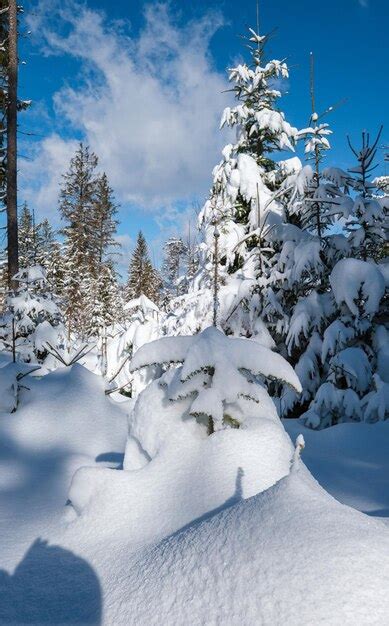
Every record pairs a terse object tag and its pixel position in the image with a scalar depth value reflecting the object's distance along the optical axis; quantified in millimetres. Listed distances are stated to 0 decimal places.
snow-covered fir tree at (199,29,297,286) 7520
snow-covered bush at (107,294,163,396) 8836
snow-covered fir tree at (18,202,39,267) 21120
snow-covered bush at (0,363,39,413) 5062
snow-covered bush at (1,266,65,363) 8398
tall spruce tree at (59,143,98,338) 29031
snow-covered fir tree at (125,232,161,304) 34312
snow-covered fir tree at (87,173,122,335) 26828
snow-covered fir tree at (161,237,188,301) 39875
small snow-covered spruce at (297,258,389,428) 5277
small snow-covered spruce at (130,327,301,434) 2736
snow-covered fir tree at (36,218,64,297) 27547
